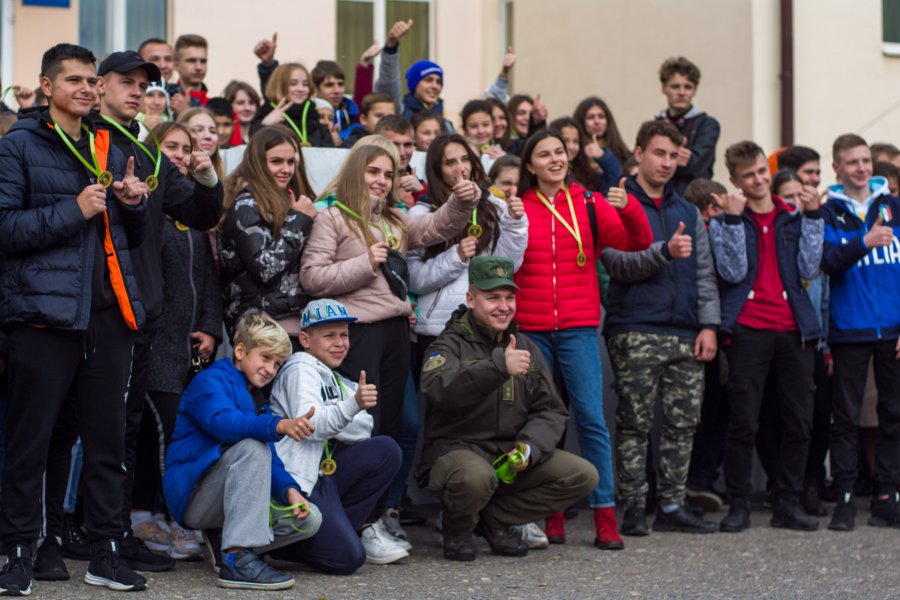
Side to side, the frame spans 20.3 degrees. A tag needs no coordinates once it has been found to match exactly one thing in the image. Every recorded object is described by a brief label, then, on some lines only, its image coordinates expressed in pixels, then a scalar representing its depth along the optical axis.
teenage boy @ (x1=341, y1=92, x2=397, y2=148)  17.63
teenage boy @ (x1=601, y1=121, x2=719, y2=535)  14.43
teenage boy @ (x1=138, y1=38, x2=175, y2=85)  18.34
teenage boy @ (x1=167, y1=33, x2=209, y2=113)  18.95
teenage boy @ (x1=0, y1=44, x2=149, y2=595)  10.46
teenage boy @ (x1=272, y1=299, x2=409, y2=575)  11.98
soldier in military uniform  12.90
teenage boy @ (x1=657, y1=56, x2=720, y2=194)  18.78
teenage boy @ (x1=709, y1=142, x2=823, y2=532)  15.01
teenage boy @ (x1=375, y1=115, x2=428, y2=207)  15.56
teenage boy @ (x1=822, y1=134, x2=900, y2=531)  15.46
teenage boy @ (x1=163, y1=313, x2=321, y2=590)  11.34
